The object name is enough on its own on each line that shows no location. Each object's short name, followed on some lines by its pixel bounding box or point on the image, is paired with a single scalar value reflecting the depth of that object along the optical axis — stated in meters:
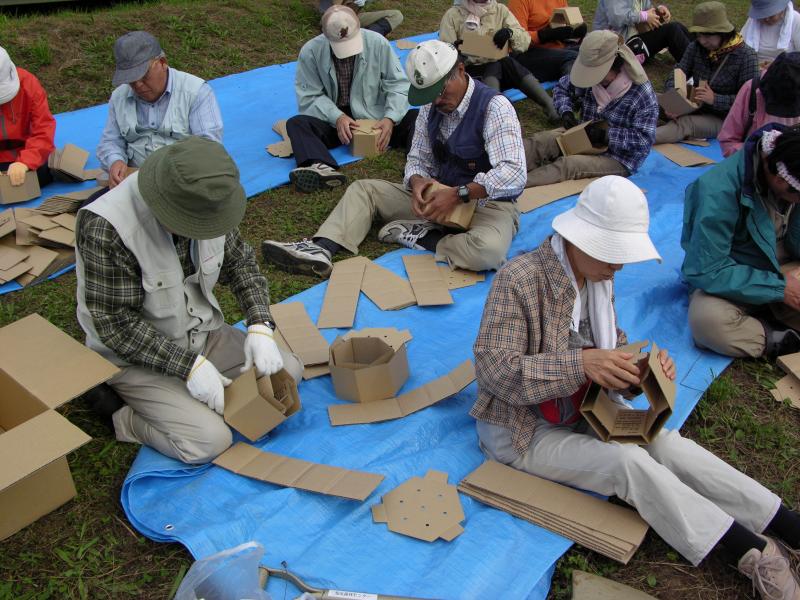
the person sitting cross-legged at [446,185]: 3.68
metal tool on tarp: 2.12
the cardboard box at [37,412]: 2.27
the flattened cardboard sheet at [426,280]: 3.70
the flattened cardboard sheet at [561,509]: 2.32
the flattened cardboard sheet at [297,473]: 2.52
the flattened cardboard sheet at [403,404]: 2.93
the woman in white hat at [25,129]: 4.41
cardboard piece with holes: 2.39
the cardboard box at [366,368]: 2.95
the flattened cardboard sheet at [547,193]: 4.67
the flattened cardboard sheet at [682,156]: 5.27
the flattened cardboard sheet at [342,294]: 3.58
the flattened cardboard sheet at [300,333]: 3.29
